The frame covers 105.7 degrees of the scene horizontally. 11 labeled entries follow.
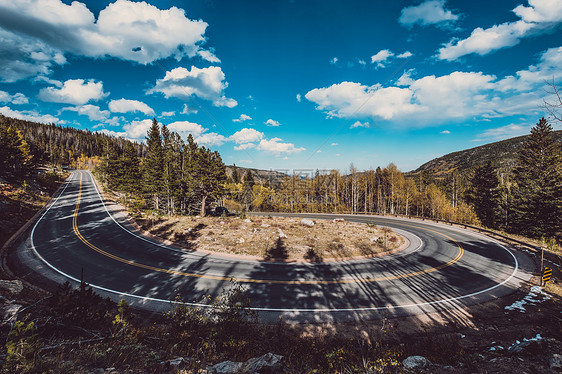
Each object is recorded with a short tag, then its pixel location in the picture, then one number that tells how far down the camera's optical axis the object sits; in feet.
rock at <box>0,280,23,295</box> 33.23
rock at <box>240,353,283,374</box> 18.94
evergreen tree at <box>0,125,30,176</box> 126.07
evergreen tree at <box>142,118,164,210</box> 122.83
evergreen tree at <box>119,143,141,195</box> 144.05
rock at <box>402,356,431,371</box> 21.77
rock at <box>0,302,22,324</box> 20.12
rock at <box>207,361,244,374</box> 17.81
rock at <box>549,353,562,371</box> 19.42
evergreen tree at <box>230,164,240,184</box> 347.09
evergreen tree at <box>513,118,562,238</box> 103.09
